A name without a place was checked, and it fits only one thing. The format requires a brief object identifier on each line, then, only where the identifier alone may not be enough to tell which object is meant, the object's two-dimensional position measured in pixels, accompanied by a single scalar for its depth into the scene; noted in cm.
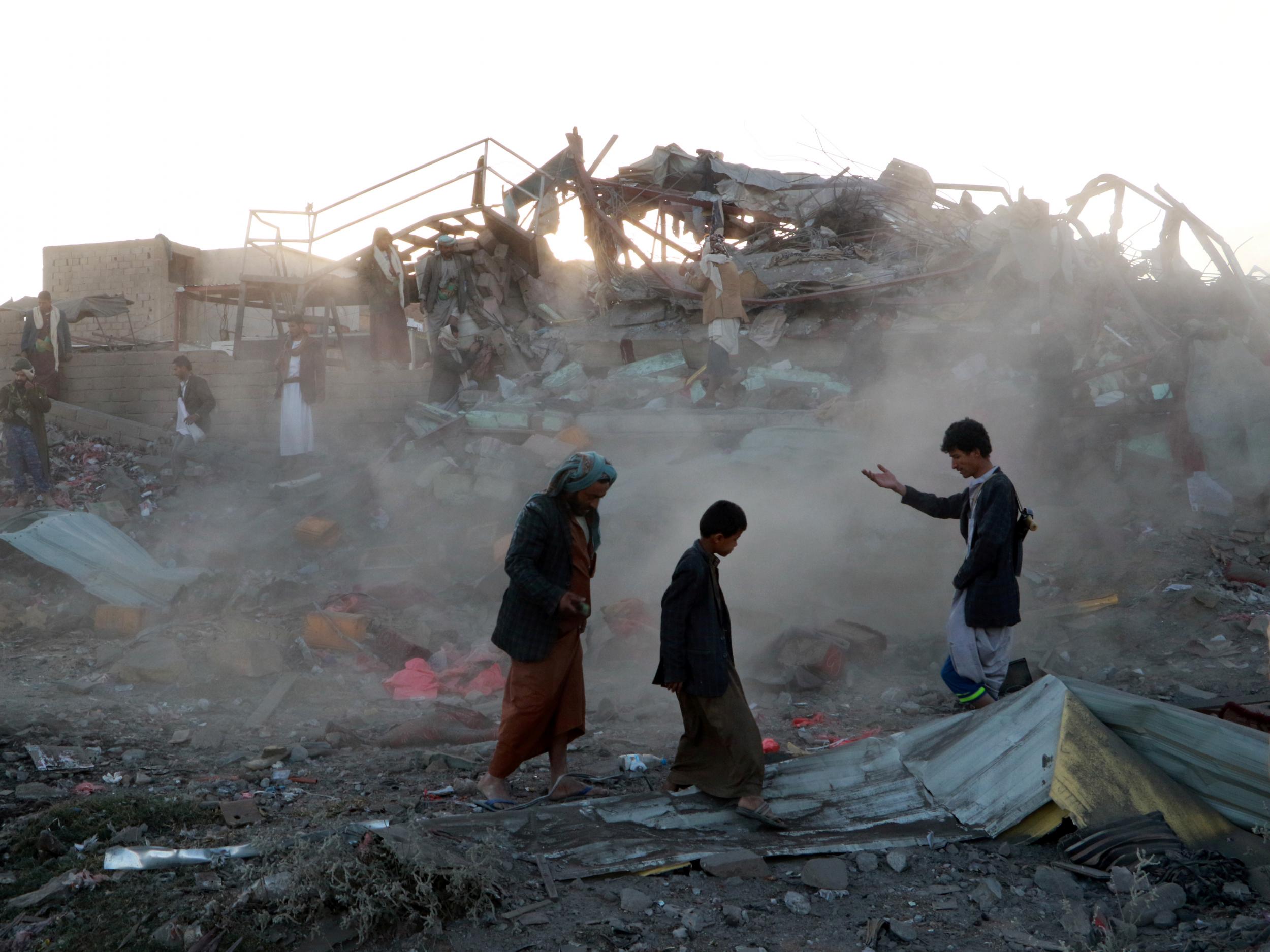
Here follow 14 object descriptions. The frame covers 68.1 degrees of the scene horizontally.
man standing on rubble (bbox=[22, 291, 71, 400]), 1221
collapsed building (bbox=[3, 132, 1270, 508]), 909
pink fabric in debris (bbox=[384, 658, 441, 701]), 624
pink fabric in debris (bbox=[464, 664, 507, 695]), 635
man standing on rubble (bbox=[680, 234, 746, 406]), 1006
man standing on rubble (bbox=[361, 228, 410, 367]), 1166
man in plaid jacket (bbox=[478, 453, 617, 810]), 377
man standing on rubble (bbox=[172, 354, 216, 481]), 1077
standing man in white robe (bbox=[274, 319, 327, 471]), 1050
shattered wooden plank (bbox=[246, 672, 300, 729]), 559
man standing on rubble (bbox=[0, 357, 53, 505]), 934
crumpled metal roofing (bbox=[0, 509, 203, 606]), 778
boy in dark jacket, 362
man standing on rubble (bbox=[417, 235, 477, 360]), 1182
